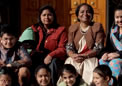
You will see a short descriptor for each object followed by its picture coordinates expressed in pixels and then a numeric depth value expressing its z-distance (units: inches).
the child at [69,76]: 207.9
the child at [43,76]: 204.8
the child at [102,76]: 198.8
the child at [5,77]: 204.5
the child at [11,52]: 212.7
